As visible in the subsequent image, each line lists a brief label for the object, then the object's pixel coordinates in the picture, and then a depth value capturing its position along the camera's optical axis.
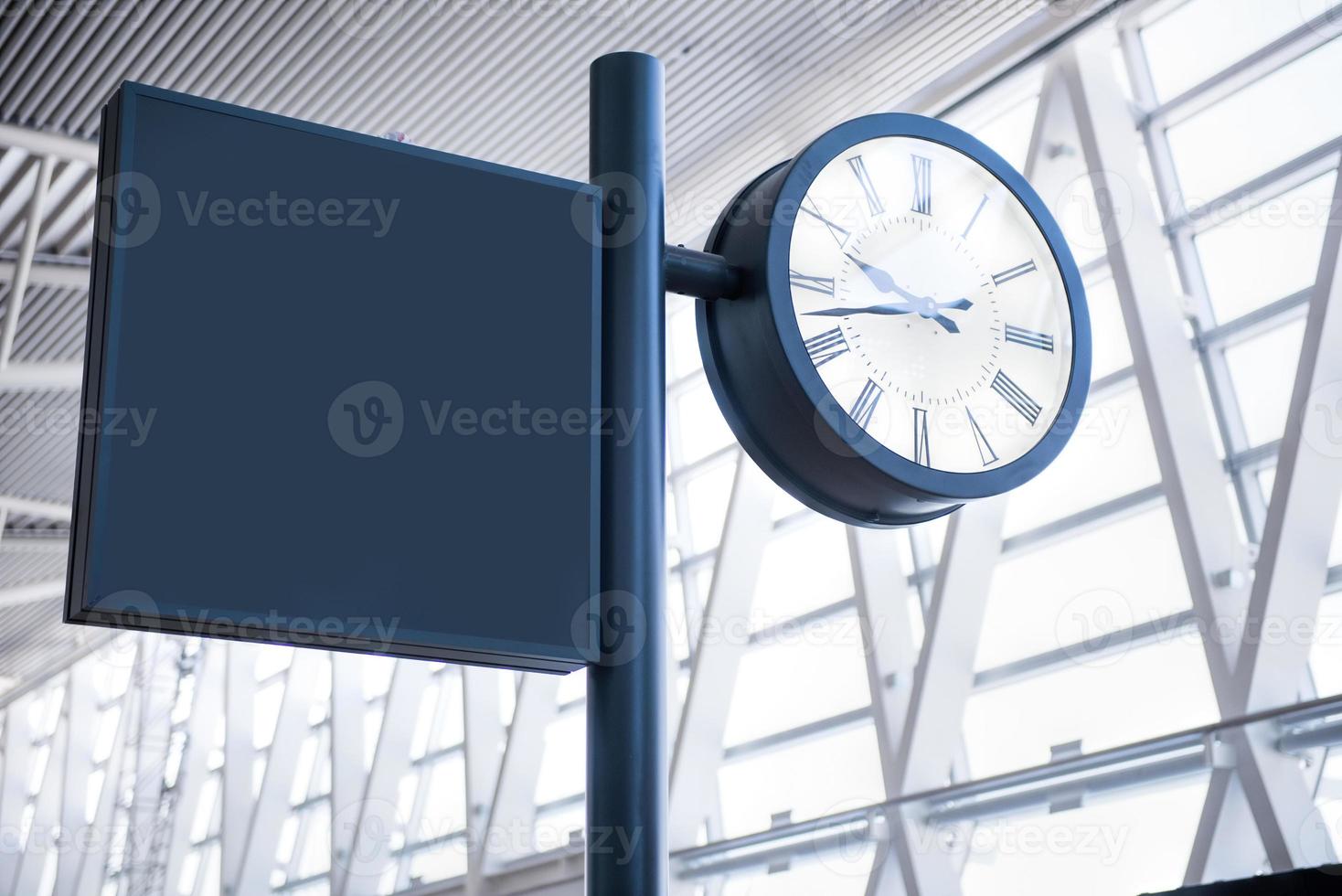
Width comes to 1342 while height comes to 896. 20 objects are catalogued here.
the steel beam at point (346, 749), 15.17
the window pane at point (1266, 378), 7.83
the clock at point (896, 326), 1.90
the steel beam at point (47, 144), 10.18
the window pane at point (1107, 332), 8.77
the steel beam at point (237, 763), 17.16
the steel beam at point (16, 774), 24.69
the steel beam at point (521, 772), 12.44
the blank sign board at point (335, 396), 1.49
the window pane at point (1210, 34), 8.15
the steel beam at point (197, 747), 18.81
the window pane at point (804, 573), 10.43
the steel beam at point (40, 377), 12.37
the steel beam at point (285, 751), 16.91
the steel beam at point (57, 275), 11.90
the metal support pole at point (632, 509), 1.56
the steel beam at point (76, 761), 22.52
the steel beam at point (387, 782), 14.71
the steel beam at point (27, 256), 10.48
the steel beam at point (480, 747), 12.98
